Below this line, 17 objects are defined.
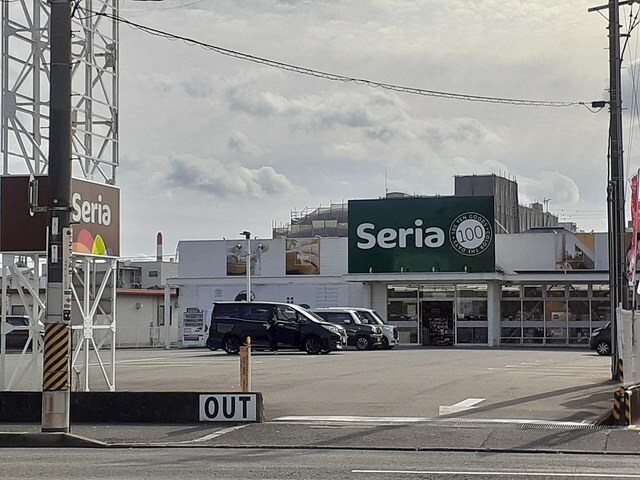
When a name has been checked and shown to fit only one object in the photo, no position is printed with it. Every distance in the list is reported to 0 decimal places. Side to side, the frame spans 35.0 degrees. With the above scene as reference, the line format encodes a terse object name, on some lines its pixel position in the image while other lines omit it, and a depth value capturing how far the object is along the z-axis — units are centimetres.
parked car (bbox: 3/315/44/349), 4593
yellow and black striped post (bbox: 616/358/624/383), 2381
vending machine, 4997
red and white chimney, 8716
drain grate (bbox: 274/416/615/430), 1622
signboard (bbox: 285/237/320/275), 5144
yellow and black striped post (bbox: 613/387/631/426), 1633
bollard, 1773
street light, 4842
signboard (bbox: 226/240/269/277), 5209
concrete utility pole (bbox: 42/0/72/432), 1495
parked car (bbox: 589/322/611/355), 3740
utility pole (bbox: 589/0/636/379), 2439
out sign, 1675
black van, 3725
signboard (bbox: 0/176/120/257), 1881
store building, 4725
